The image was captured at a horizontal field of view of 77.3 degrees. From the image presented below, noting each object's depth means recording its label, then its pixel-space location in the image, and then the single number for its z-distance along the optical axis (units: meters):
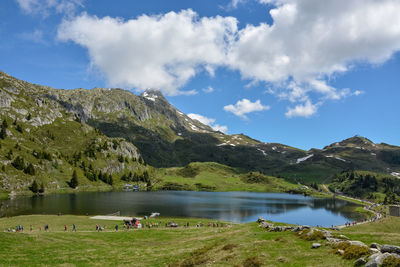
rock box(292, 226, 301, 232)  39.07
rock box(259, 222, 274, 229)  51.89
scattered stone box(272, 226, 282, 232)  44.37
